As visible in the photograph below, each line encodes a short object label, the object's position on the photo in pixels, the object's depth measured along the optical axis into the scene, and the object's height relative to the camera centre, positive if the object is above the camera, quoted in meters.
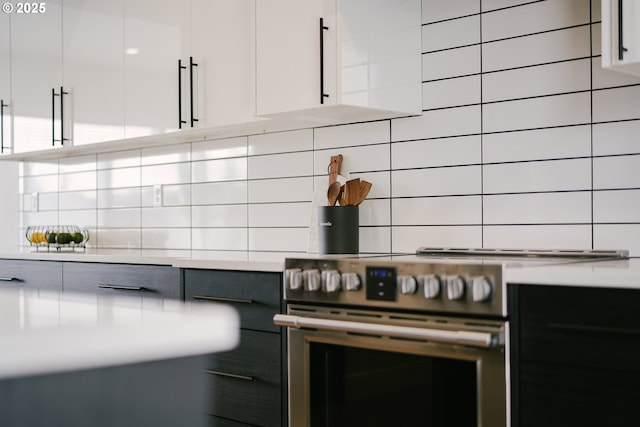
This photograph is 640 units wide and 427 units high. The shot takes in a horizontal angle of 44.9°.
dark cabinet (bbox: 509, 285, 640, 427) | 1.79 -0.35
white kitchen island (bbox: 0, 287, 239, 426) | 0.83 -0.17
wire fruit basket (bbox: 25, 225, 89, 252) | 3.87 -0.12
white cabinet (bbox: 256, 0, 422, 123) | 2.64 +0.55
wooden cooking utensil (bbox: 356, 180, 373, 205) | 2.78 +0.08
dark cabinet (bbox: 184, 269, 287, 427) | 2.54 -0.49
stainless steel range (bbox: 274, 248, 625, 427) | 2.01 -0.35
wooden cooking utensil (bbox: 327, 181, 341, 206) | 2.77 +0.08
